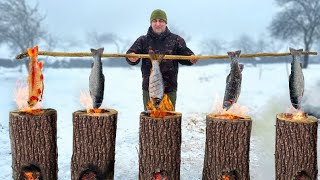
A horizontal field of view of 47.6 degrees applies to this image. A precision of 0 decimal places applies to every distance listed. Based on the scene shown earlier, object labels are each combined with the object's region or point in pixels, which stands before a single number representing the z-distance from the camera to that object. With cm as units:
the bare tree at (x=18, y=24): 3259
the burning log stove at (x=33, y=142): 437
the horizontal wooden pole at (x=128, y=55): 467
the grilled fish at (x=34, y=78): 436
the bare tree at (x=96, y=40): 7516
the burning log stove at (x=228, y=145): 426
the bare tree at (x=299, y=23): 3678
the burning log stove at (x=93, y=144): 438
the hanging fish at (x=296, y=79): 429
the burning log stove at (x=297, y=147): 425
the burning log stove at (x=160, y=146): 432
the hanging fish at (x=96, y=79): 433
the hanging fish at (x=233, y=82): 430
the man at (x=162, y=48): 568
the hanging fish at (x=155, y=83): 434
